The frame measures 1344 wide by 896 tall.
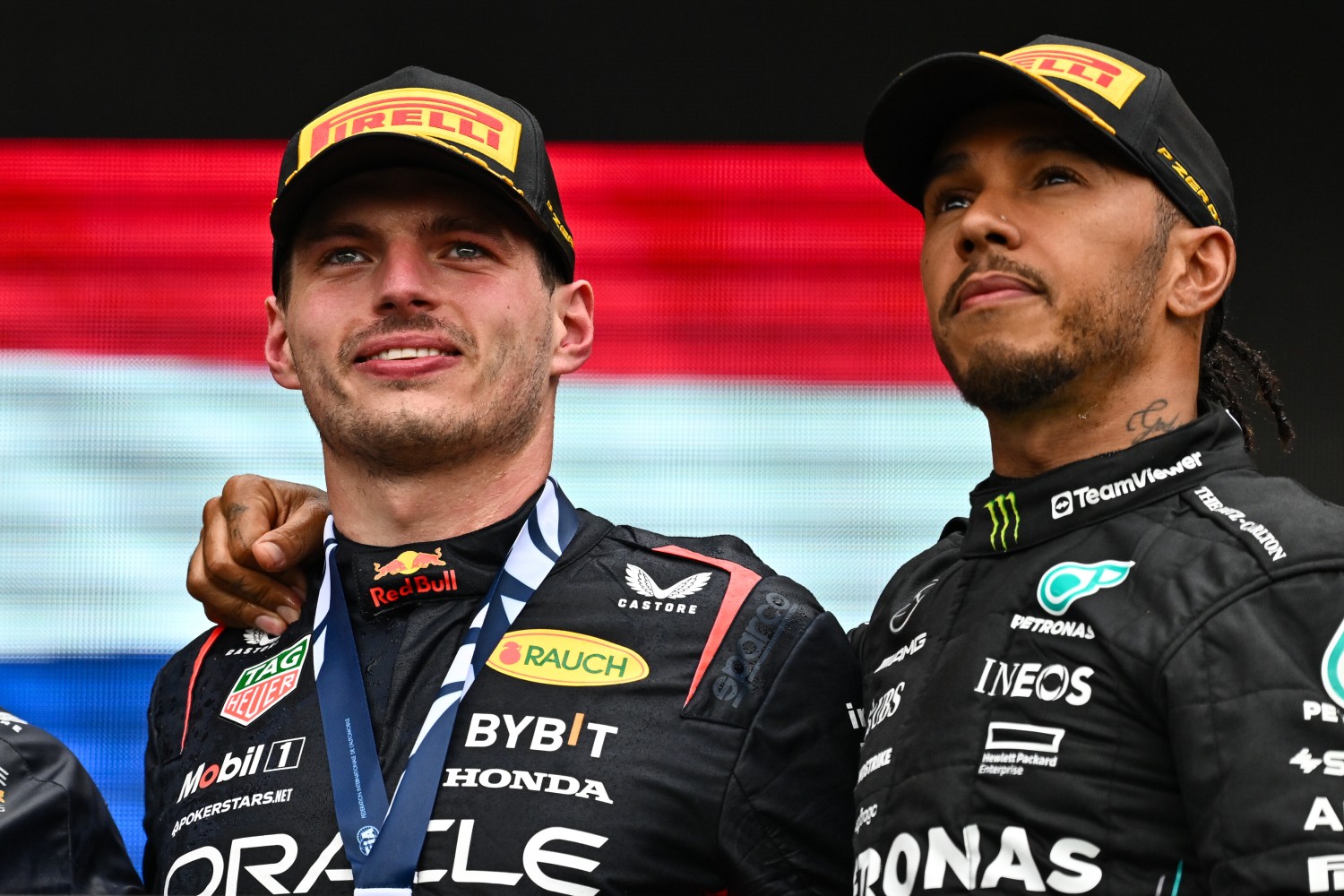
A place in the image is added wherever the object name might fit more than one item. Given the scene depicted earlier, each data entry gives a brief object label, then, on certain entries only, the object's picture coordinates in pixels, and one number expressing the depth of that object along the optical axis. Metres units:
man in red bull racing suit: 7.49
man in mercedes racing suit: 7.33
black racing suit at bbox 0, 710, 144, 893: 7.50
